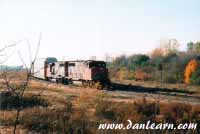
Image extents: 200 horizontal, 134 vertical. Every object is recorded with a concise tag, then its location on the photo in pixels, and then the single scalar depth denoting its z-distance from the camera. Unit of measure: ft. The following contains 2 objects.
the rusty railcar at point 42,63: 149.59
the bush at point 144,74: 151.50
